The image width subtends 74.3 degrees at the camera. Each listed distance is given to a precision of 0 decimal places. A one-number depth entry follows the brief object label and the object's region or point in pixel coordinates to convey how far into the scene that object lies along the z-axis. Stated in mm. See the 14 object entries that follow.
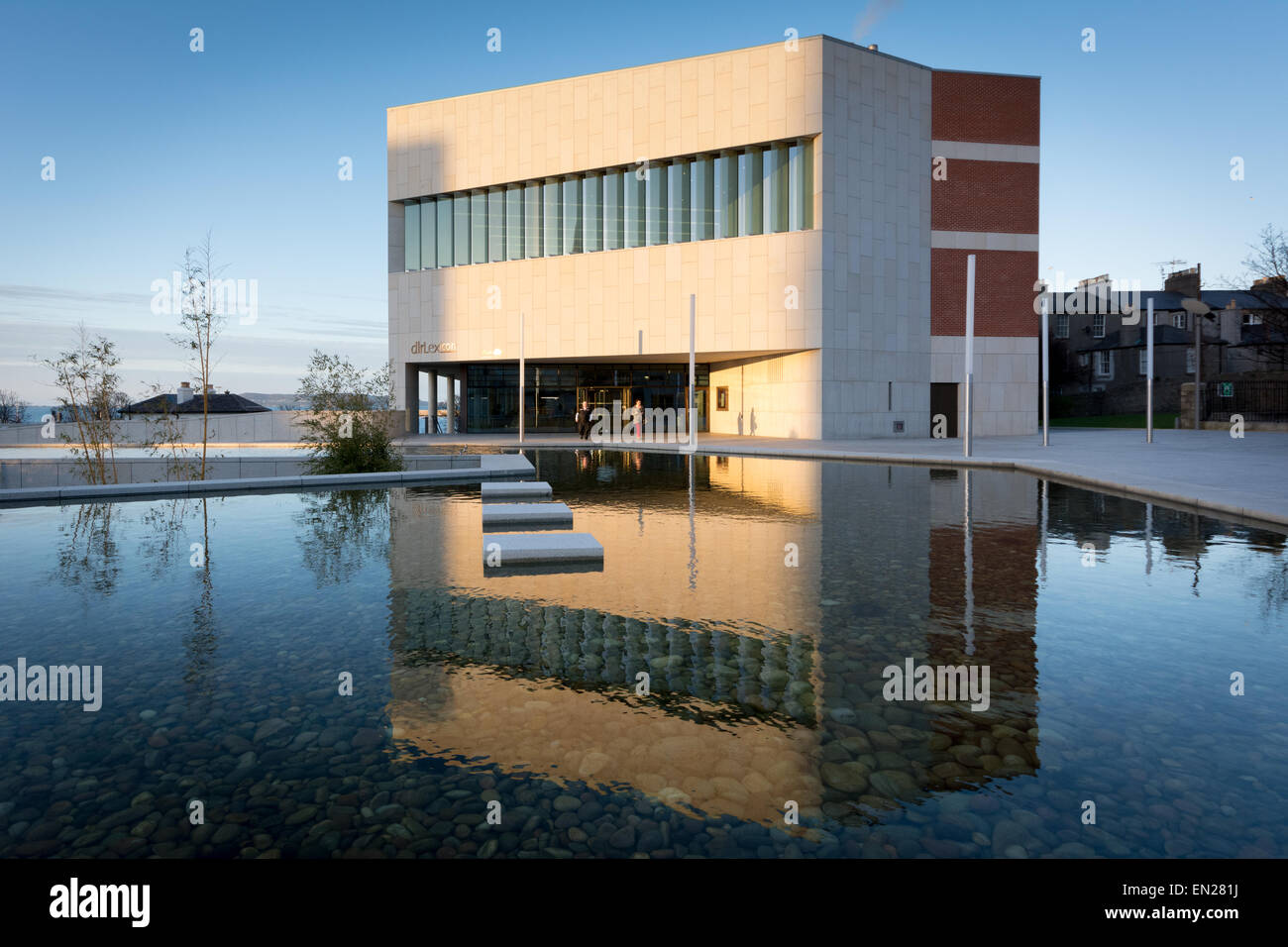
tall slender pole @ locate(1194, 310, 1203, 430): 42750
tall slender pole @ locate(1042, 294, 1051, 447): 28153
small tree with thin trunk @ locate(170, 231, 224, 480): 20016
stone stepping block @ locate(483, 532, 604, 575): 8750
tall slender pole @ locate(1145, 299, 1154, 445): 31000
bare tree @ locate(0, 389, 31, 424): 62169
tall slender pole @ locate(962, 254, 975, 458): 23703
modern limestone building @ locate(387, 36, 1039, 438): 36969
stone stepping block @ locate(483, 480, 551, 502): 15039
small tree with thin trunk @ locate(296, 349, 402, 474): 19938
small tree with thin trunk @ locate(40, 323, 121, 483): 18938
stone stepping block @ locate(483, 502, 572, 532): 11586
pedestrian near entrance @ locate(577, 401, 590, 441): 40875
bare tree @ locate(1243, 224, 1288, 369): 41188
